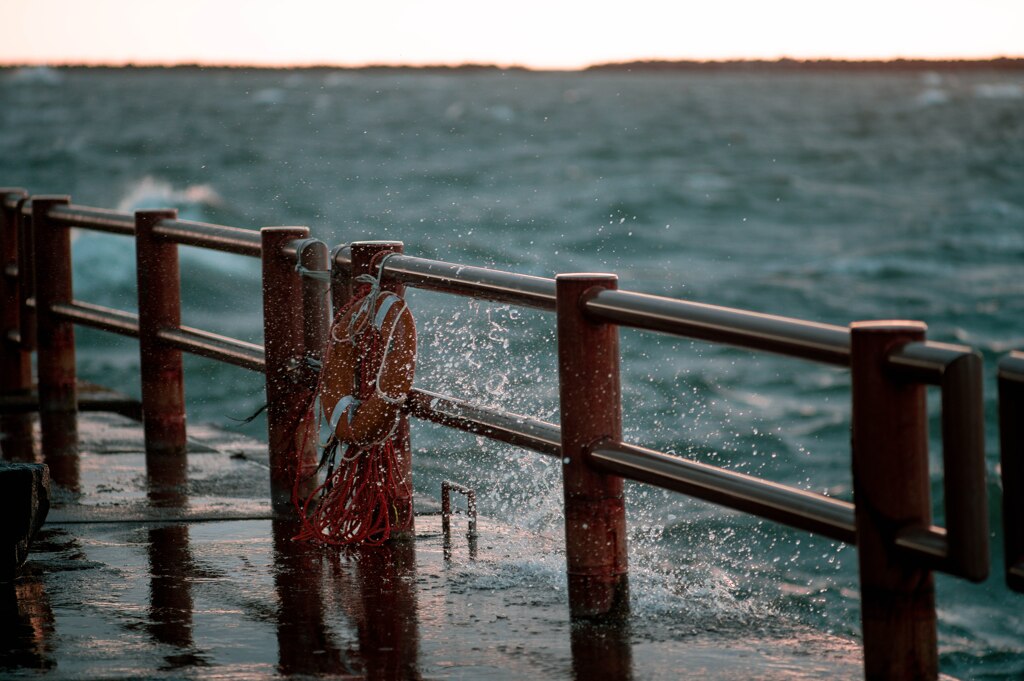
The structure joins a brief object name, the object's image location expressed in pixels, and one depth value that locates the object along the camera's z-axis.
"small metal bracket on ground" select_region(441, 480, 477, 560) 8.79
